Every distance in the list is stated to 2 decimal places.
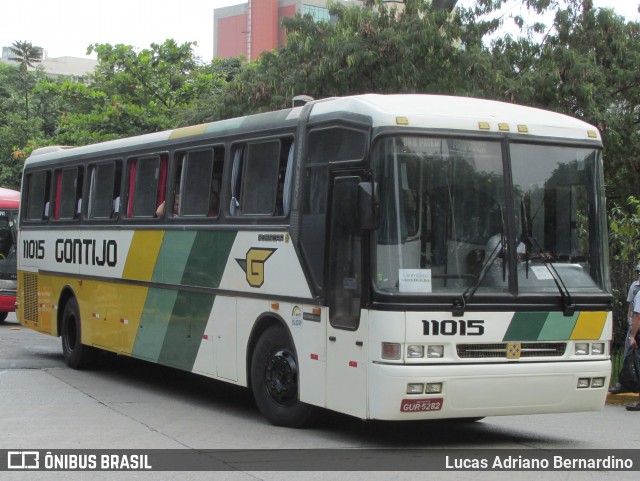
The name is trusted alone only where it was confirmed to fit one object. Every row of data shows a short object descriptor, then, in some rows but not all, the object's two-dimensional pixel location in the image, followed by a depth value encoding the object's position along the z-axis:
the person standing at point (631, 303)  13.05
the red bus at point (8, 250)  26.34
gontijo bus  9.15
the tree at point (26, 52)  84.06
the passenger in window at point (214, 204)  12.09
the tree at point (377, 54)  20.17
